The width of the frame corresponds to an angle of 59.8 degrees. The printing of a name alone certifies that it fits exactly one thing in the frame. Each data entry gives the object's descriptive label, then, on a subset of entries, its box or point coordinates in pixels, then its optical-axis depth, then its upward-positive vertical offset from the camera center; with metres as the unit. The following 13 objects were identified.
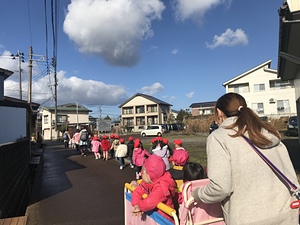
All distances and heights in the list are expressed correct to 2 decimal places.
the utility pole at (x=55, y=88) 31.87 +5.37
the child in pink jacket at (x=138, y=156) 7.91 -0.84
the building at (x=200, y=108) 68.56 +5.05
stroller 2.27 -0.77
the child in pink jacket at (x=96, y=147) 13.29 -0.87
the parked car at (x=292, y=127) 18.98 -0.32
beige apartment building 61.19 +4.08
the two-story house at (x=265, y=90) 37.19 +4.91
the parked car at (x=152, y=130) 38.69 -0.29
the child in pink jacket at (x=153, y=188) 2.65 -0.64
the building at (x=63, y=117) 58.56 +3.56
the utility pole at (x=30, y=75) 22.26 +5.20
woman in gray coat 1.77 -0.38
